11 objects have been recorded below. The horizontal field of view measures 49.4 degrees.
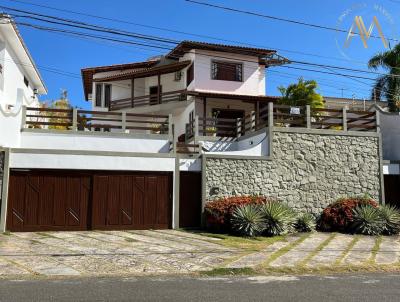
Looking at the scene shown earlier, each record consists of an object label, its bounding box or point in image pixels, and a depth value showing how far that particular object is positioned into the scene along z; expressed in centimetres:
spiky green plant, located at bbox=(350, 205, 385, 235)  1595
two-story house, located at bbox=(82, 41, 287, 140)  2873
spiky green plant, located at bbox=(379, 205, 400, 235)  1623
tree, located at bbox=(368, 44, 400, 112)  2777
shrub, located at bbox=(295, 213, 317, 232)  1650
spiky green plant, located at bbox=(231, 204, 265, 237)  1473
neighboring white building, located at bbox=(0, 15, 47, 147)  1642
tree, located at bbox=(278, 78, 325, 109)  2878
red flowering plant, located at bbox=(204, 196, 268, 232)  1554
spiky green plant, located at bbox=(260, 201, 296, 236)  1501
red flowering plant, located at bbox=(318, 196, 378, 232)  1666
